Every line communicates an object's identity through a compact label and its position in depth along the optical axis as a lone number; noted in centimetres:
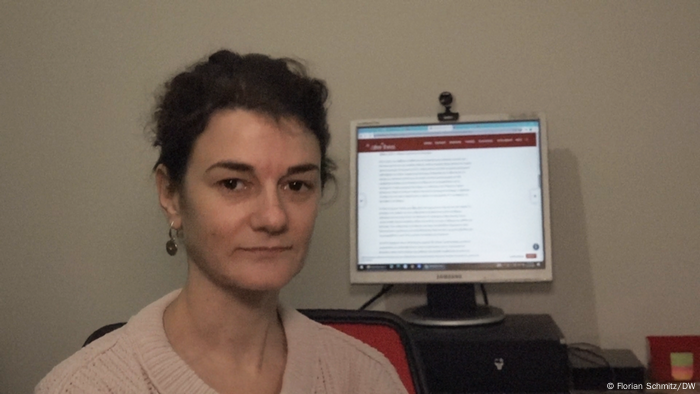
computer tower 126
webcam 147
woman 80
